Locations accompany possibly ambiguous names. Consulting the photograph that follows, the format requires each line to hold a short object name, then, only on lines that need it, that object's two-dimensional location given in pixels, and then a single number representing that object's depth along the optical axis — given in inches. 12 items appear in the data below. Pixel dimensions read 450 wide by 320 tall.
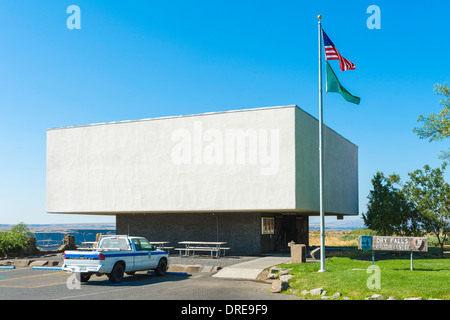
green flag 795.4
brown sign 741.9
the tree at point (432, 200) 1258.0
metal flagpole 743.9
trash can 899.4
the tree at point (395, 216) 1321.4
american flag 803.4
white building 1107.3
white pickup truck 673.0
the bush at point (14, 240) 1248.2
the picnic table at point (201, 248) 1136.8
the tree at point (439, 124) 1106.1
